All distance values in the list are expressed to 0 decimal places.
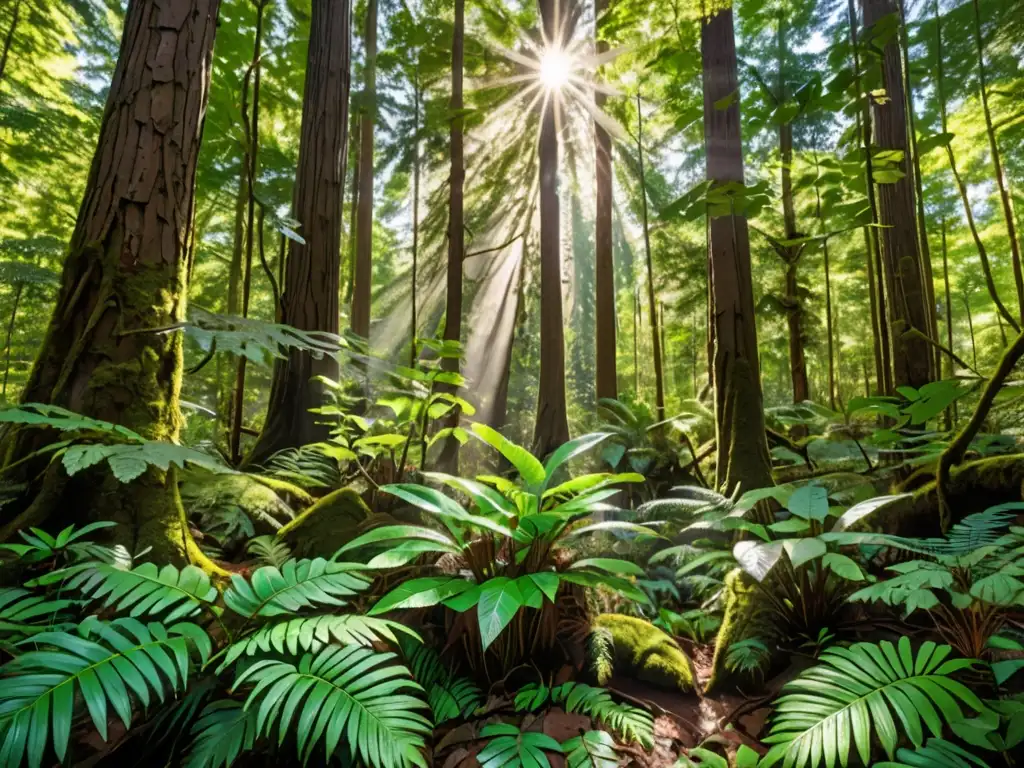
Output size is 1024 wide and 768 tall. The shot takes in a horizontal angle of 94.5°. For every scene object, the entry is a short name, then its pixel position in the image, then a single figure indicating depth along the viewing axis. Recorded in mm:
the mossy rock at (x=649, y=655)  2066
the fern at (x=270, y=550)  2428
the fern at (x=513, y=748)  1418
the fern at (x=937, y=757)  1258
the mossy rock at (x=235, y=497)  2705
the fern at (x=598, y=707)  1627
